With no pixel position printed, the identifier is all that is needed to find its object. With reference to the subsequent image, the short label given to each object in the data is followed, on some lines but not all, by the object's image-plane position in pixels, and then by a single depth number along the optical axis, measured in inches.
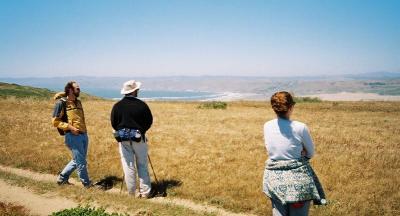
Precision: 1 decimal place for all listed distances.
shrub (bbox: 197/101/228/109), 1727.9
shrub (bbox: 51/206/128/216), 290.7
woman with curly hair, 200.4
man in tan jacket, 391.5
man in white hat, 350.9
